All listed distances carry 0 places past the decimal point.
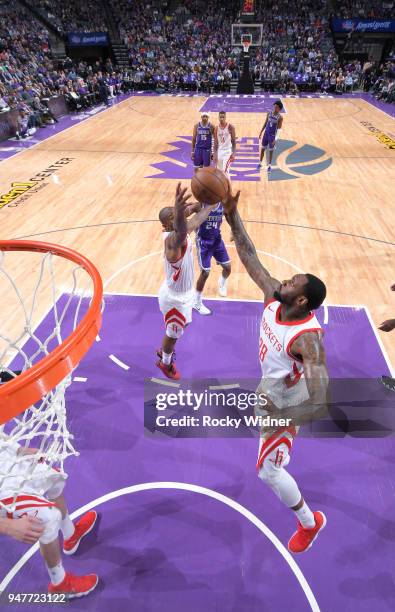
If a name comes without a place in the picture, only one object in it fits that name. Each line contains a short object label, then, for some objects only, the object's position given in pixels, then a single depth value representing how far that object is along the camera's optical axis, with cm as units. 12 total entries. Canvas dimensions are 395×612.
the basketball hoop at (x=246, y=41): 2297
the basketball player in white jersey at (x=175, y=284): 356
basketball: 314
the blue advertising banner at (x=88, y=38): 2389
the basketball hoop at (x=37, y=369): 182
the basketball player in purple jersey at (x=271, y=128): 937
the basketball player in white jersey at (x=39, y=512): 213
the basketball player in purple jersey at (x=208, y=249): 480
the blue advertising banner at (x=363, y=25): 2305
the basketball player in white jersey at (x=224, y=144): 820
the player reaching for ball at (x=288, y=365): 226
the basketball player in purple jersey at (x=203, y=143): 818
